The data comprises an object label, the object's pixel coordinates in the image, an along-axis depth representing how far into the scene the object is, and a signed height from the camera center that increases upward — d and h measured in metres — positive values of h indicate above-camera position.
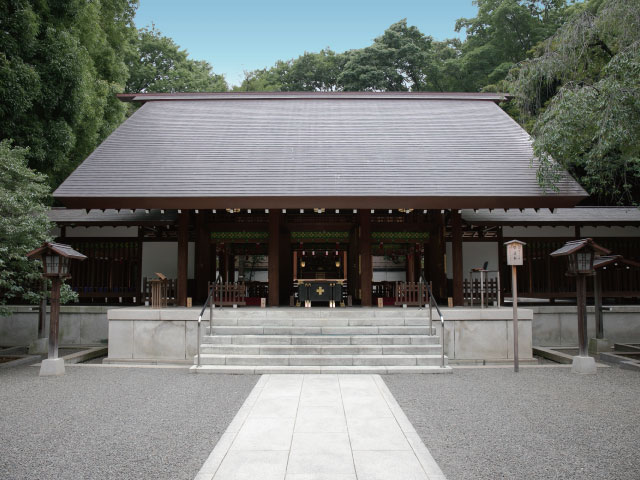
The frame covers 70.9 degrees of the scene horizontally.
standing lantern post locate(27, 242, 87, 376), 8.03 +0.03
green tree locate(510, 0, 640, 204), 8.14 +3.53
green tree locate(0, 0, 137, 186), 11.86 +5.55
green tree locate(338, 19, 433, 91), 29.03 +13.91
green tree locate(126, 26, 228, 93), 25.89 +12.35
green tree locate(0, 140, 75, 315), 8.34 +1.07
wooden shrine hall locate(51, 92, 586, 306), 10.21 +1.90
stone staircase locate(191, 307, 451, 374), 8.24 -1.31
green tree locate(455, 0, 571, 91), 24.03 +13.15
